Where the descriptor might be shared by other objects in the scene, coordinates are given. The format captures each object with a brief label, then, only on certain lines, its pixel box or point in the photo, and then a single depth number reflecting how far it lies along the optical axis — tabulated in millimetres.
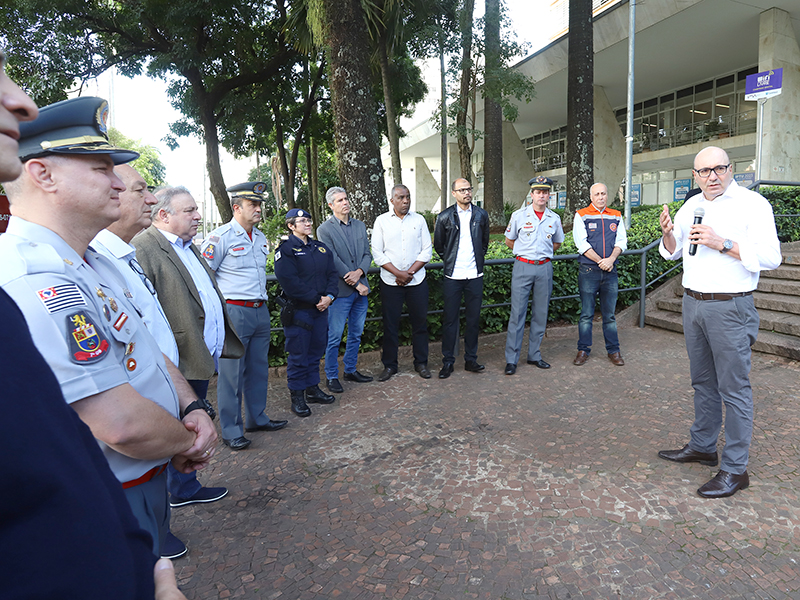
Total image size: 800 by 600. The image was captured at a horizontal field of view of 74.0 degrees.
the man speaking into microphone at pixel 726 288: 3238
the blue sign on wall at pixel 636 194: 28188
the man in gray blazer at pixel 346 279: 5562
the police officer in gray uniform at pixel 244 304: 4152
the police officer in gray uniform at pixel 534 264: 6109
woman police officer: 4828
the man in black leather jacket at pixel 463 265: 5973
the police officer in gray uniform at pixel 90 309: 1184
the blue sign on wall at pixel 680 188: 24358
